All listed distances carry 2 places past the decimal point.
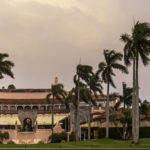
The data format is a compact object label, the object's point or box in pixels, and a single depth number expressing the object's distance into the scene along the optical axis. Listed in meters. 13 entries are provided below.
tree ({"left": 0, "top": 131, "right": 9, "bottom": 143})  84.71
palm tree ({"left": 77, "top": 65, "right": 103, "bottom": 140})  63.59
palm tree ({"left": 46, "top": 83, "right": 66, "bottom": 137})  85.75
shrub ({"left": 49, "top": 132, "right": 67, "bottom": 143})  74.88
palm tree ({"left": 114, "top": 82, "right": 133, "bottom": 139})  78.96
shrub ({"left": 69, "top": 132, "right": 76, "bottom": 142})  73.69
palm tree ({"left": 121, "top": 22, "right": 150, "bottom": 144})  41.38
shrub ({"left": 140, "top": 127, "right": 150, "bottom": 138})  59.31
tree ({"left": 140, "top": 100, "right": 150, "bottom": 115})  65.31
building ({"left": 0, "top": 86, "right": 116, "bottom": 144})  91.00
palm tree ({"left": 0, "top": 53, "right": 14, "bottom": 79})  55.72
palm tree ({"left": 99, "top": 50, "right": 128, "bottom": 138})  56.53
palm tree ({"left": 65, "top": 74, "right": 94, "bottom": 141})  63.94
